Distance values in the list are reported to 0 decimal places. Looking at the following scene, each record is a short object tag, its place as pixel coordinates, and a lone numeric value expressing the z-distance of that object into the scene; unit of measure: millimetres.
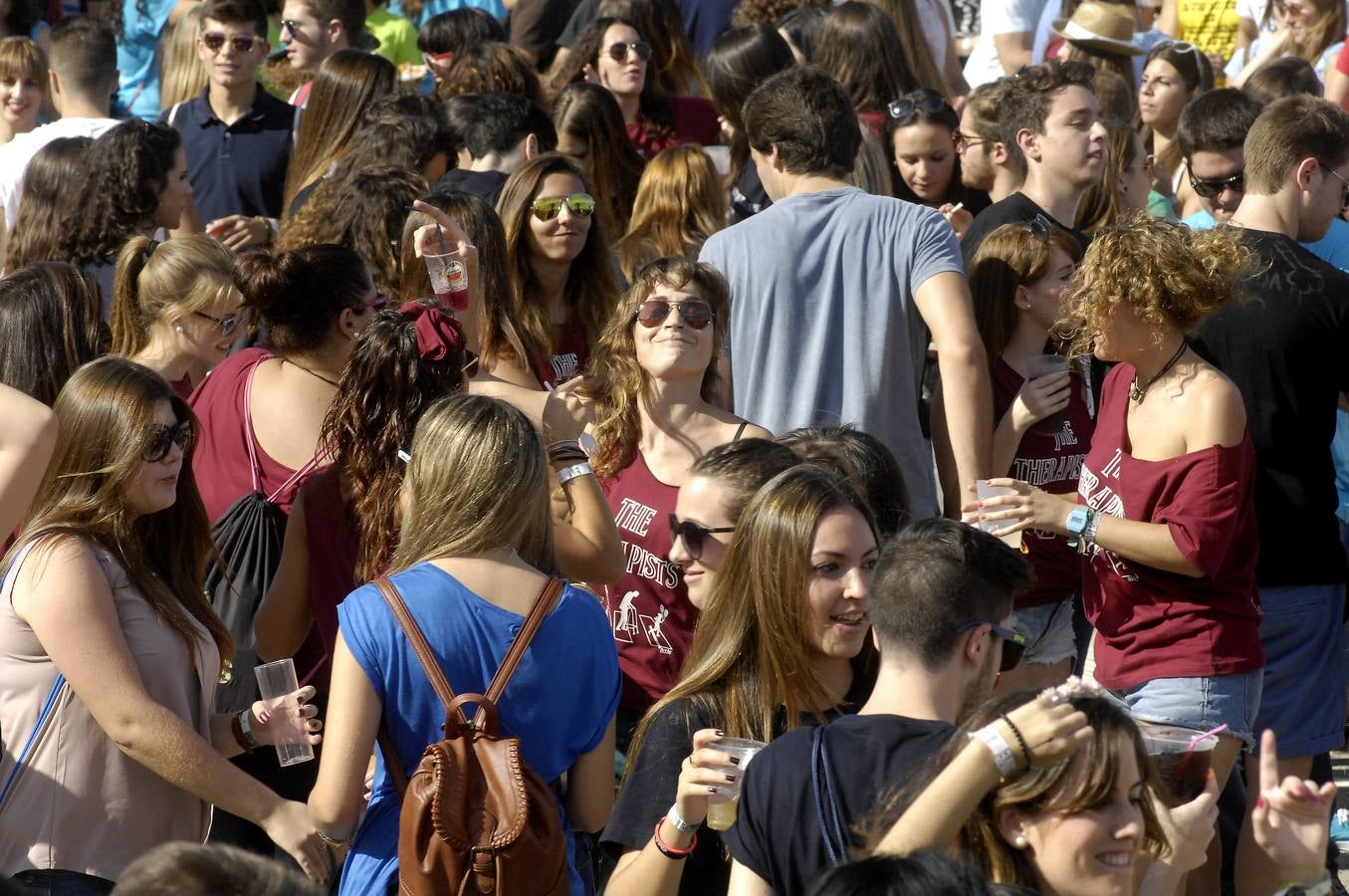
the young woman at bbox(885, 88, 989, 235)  13320
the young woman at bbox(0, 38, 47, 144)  15437
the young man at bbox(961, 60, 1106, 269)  11070
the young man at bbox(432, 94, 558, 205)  13312
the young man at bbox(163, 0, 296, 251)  15078
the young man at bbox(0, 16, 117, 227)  13977
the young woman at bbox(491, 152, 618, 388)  10859
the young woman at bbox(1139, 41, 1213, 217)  16531
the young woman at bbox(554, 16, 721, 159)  16172
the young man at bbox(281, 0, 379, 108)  17453
